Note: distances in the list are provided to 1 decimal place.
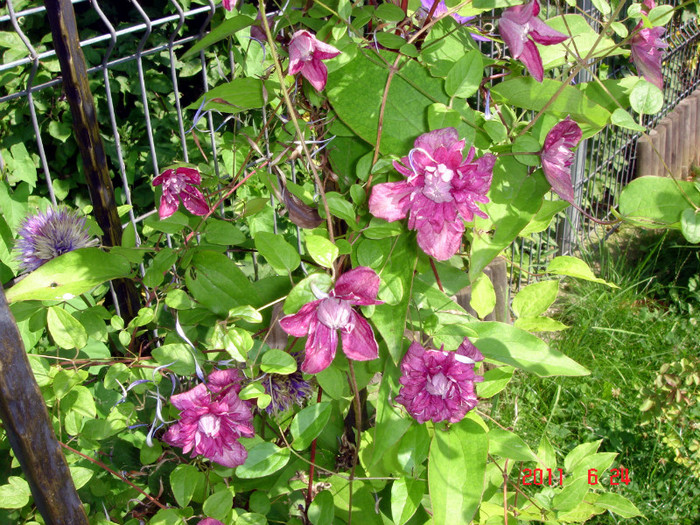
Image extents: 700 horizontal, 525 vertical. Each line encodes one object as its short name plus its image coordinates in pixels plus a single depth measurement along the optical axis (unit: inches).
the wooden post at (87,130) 44.0
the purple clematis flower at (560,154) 32.8
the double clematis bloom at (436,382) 34.2
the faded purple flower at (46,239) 42.0
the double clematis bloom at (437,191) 30.0
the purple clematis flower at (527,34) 31.8
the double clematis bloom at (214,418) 34.4
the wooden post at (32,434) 26.1
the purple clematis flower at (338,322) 31.2
